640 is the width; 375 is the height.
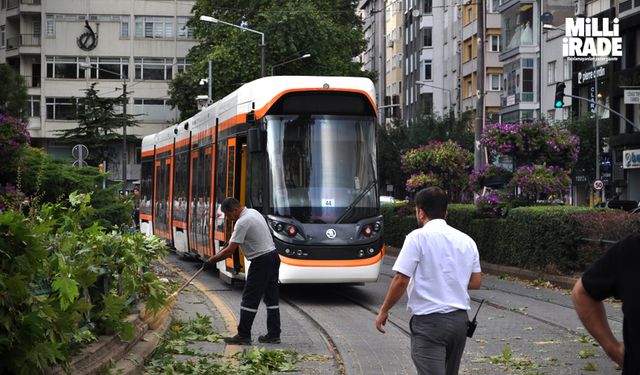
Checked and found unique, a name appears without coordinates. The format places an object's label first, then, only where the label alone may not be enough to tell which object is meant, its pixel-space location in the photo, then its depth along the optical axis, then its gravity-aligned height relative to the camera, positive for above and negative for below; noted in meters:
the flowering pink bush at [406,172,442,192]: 33.44 -0.28
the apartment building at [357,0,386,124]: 119.06 +14.81
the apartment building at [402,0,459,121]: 88.38 +9.88
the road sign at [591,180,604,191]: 55.50 -0.70
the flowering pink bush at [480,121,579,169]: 25.30 +0.62
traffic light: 40.31 +2.65
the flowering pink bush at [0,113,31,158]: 17.77 +0.60
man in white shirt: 6.58 -0.67
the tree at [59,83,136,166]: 65.12 +2.83
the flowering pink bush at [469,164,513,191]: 25.75 -0.09
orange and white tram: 16.81 -0.02
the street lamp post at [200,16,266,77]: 46.59 +5.22
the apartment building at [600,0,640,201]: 56.91 +3.78
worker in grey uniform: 12.16 -0.89
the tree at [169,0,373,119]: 55.34 +6.45
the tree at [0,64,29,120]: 51.09 +3.70
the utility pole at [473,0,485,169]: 30.73 +2.54
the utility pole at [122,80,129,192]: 60.62 +1.83
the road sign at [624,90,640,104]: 52.38 +3.38
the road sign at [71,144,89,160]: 32.22 +0.61
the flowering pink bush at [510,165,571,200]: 24.42 -0.24
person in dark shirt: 3.89 -0.45
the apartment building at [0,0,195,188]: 77.12 +8.08
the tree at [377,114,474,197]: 56.78 +1.86
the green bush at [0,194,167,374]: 6.64 -0.83
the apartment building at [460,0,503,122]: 76.75 +7.87
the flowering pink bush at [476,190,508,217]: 25.12 -0.73
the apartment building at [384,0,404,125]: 110.88 +12.06
